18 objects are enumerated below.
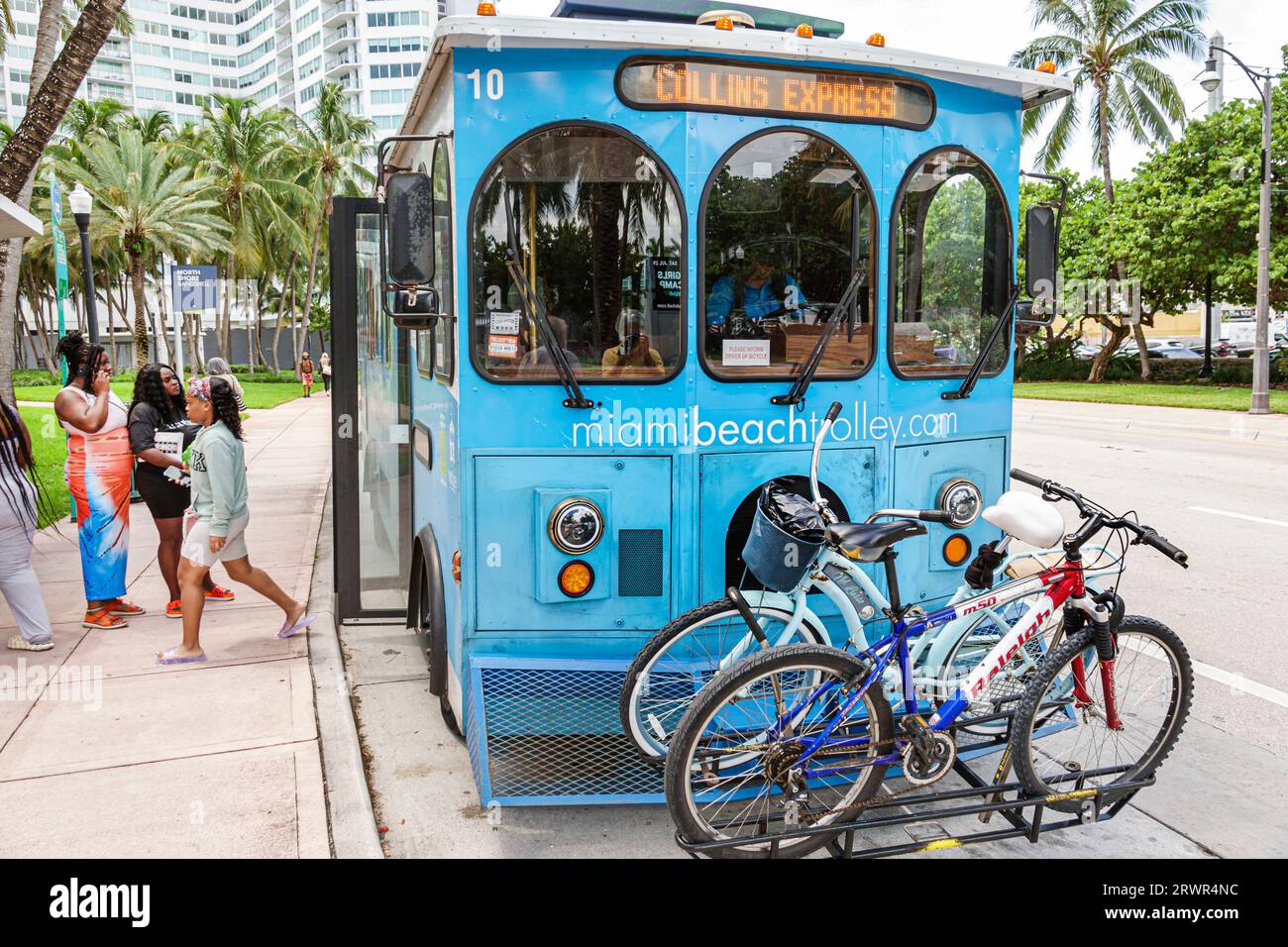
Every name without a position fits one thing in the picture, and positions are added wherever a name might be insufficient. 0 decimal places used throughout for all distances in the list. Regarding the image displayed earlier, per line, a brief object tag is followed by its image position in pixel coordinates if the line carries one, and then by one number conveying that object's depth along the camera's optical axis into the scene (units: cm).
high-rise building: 9138
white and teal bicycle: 375
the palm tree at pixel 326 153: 5475
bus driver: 422
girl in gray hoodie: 603
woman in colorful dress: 673
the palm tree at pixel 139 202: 3856
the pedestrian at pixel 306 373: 4184
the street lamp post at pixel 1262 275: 2012
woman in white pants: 607
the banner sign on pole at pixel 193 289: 1377
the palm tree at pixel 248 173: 5038
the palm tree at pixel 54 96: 999
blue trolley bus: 402
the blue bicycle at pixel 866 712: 347
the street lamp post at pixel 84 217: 1415
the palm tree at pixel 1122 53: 3397
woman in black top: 710
